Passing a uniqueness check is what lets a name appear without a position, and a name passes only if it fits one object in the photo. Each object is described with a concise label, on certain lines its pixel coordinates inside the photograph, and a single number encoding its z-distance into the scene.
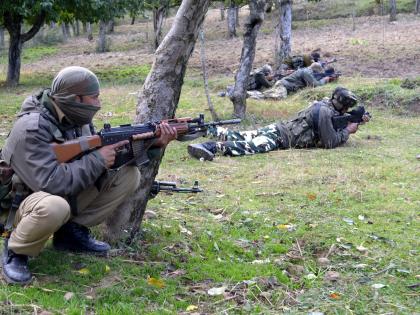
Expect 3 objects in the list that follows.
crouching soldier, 3.74
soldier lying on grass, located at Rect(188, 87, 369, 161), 9.14
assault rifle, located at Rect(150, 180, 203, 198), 5.07
